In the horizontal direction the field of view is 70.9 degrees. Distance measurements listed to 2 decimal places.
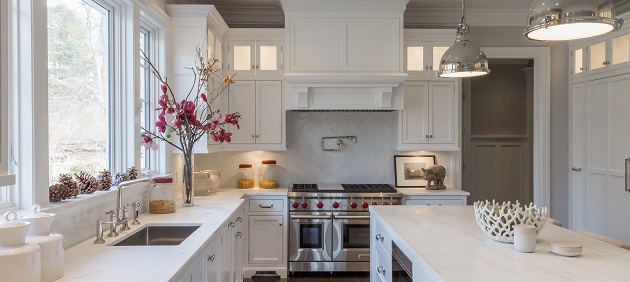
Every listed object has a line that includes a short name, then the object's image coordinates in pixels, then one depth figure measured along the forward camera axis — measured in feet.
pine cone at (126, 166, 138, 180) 9.67
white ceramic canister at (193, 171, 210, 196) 13.53
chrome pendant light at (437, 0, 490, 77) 9.00
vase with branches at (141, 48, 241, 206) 10.30
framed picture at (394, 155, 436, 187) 16.07
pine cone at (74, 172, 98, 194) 7.73
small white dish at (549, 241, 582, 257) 6.03
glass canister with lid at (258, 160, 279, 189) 15.78
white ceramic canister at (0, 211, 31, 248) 4.65
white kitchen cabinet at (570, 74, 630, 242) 13.70
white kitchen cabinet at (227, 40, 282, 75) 15.26
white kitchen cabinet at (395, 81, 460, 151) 15.38
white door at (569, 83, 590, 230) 15.40
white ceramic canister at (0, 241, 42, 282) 4.53
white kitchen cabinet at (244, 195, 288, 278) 14.47
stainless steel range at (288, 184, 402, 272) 14.42
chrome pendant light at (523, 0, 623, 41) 5.65
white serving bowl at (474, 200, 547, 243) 6.61
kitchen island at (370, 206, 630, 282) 5.26
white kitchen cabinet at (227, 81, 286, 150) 15.30
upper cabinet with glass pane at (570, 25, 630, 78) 13.65
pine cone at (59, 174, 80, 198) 7.16
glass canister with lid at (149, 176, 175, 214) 10.11
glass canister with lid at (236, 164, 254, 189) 15.62
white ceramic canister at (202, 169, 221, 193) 14.30
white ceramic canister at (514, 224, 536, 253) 6.23
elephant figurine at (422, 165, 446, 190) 15.12
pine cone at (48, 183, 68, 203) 6.88
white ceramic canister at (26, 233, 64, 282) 5.13
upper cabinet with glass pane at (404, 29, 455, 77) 15.30
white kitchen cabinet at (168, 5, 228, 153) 12.72
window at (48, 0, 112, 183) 7.58
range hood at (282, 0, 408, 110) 14.57
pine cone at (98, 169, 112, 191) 8.34
